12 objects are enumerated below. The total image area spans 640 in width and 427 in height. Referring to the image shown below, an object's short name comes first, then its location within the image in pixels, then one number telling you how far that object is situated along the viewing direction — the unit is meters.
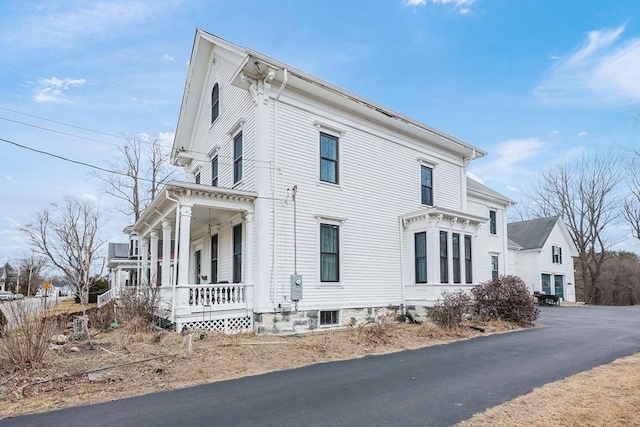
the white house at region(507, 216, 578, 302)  29.46
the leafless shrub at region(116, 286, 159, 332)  10.34
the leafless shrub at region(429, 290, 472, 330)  12.46
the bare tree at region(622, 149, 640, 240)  32.50
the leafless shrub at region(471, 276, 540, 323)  13.93
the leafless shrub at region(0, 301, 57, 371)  6.88
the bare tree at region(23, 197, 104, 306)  30.19
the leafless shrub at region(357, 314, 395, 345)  10.20
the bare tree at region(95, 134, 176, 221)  32.53
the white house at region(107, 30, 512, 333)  10.84
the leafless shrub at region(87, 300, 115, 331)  12.14
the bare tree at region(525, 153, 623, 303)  34.47
